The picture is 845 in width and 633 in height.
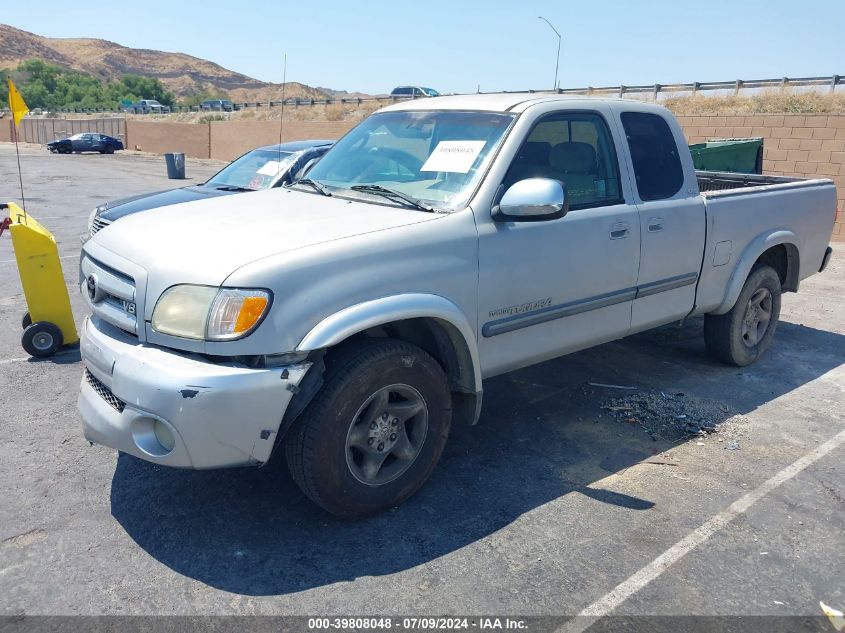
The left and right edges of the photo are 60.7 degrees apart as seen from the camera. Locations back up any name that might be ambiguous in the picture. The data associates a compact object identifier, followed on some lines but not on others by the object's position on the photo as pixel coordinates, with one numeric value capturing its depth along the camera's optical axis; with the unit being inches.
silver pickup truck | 120.8
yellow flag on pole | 241.8
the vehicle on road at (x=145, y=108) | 2469.6
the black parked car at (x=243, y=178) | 322.7
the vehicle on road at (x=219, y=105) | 2148.4
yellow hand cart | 225.0
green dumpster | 450.6
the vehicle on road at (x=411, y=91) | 1624.0
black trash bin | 911.7
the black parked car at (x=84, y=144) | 1598.2
